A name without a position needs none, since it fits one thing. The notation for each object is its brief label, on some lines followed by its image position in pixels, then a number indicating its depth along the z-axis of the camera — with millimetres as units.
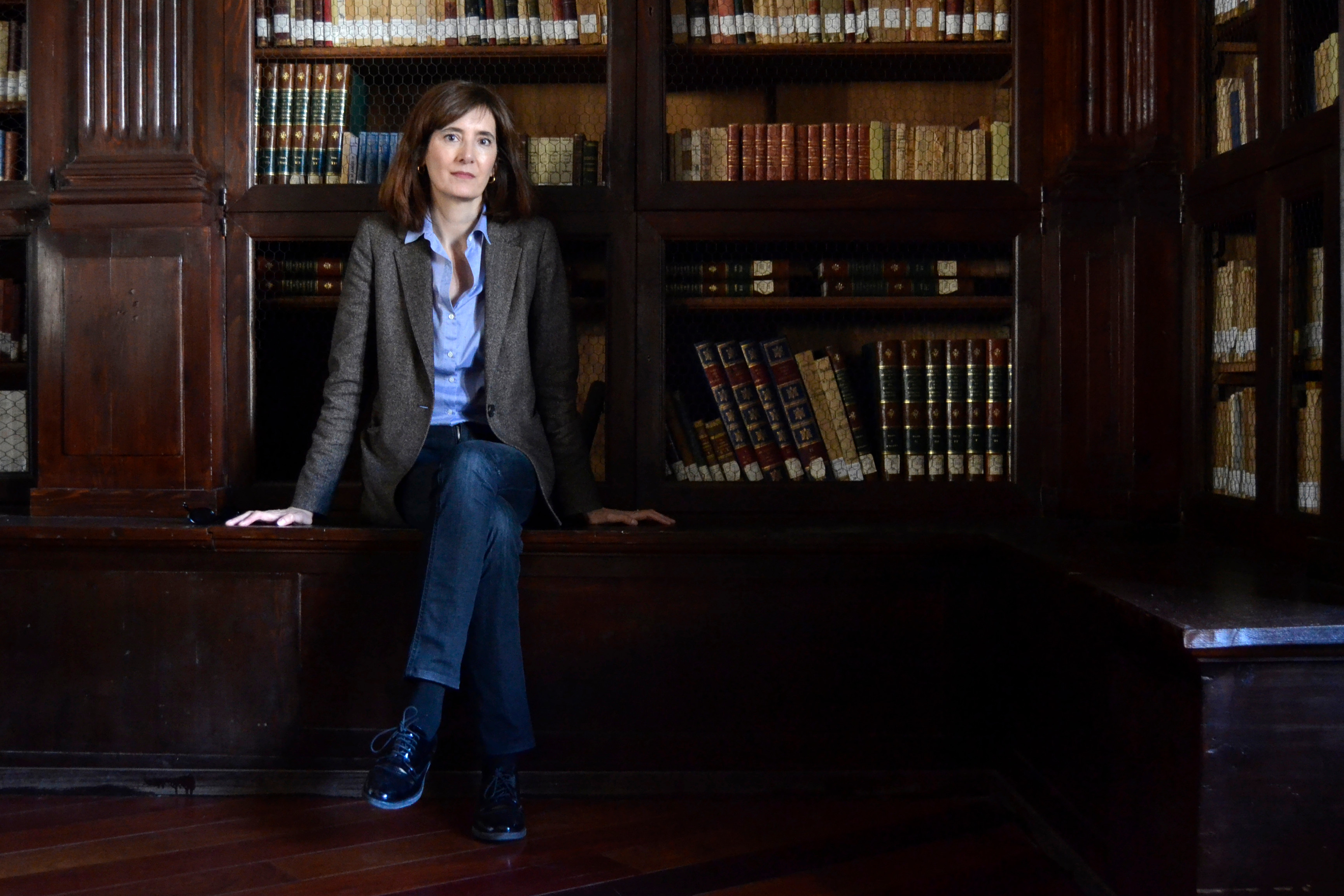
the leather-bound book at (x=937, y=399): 2604
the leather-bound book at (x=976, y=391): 2600
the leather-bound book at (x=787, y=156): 2582
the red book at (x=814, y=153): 2582
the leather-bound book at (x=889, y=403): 2600
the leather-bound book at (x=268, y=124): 2609
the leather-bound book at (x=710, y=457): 2639
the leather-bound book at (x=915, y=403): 2600
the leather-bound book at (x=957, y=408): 2602
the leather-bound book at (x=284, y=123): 2607
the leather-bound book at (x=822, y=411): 2627
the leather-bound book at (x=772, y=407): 2621
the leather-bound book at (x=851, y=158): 2586
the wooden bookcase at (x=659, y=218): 2545
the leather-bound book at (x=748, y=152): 2580
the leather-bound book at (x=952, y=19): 2584
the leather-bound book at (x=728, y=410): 2615
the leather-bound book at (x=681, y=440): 2623
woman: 2242
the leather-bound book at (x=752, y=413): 2619
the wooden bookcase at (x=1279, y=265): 1846
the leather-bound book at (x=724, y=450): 2637
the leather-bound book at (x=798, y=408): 2623
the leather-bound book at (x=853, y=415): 2625
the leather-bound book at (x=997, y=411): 2598
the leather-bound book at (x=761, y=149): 2578
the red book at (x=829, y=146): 2586
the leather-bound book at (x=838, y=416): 2623
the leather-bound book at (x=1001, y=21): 2580
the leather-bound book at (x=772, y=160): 2584
